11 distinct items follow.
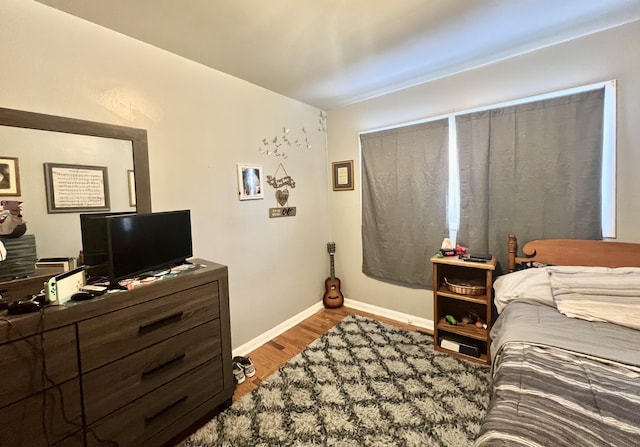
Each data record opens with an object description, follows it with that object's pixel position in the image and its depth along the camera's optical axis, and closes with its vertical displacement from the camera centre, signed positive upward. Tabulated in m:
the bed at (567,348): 0.84 -0.69
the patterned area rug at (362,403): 1.48 -1.23
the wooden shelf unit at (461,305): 2.06 -0.90
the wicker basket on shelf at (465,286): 2.13 -0.66
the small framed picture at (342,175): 3.07 +0.41
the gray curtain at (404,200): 2.48 +0.08
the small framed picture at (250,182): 2.31 +0.28
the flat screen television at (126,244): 1.33 -0.14
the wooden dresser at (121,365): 1.00 -0.68
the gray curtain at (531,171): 1.84 +0.24
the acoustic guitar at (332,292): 3.19 -0.97
